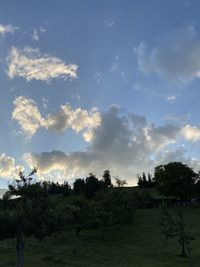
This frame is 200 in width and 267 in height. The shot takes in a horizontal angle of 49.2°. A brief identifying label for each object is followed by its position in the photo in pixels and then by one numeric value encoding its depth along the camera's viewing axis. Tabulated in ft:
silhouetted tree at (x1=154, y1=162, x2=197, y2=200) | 231.00
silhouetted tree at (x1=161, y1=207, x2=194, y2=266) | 110.94
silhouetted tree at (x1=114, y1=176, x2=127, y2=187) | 225.75
